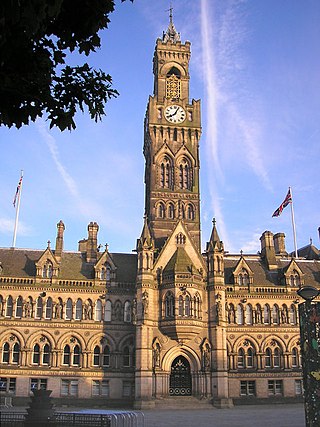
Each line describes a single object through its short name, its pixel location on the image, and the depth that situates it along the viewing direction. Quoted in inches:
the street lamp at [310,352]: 653.3
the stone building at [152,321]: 2001.7
